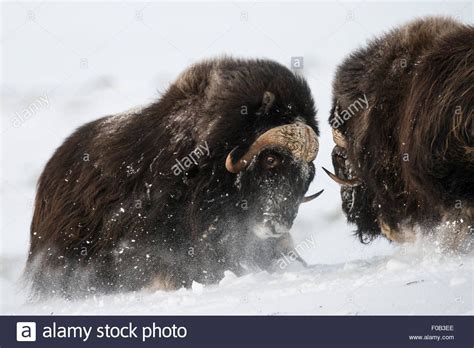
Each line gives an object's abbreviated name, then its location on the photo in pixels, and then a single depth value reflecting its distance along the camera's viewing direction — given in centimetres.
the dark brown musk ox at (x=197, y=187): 1187
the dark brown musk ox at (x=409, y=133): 1002
